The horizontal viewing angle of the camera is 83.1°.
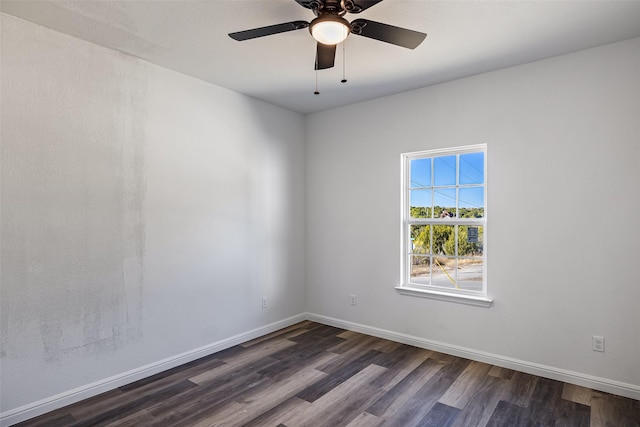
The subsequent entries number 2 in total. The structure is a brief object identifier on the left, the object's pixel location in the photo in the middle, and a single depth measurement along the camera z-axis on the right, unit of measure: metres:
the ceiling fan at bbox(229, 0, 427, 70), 1.85
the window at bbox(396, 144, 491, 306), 3.50
